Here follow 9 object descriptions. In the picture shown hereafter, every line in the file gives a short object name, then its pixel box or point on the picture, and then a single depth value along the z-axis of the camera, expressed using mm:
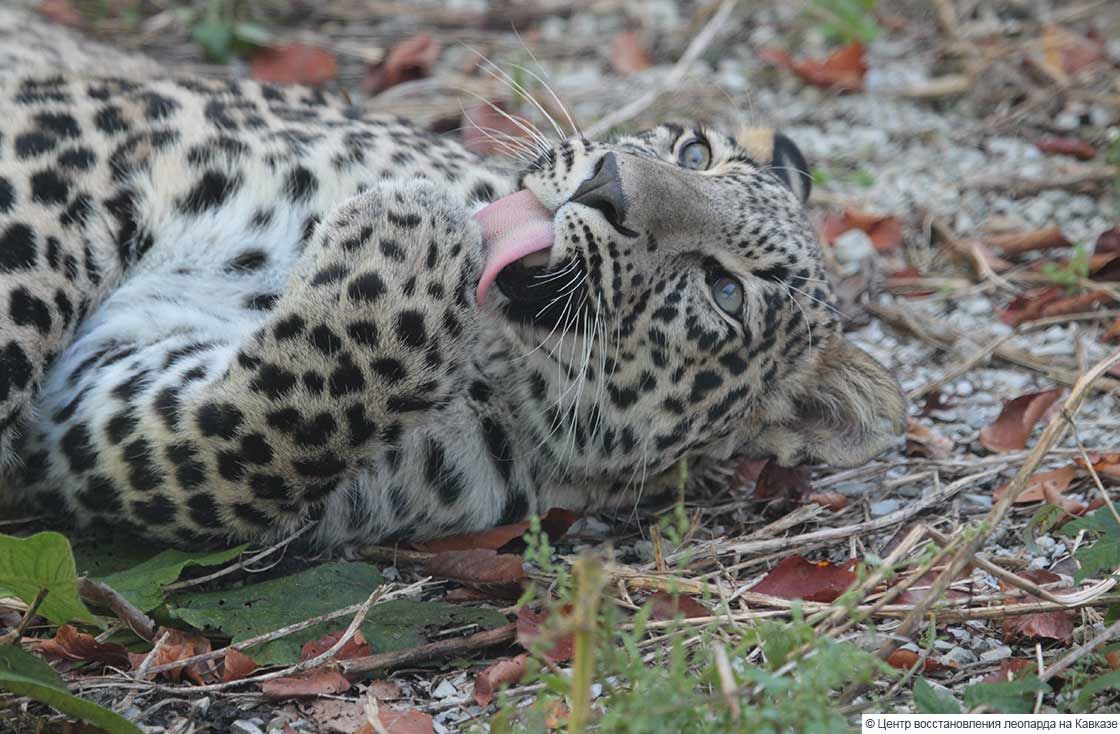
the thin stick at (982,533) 6953
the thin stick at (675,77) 15219
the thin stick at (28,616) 7246
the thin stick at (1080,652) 7516
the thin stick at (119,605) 8195
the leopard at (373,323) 8602
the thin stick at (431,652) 8180
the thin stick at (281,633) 8031
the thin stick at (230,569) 8906
